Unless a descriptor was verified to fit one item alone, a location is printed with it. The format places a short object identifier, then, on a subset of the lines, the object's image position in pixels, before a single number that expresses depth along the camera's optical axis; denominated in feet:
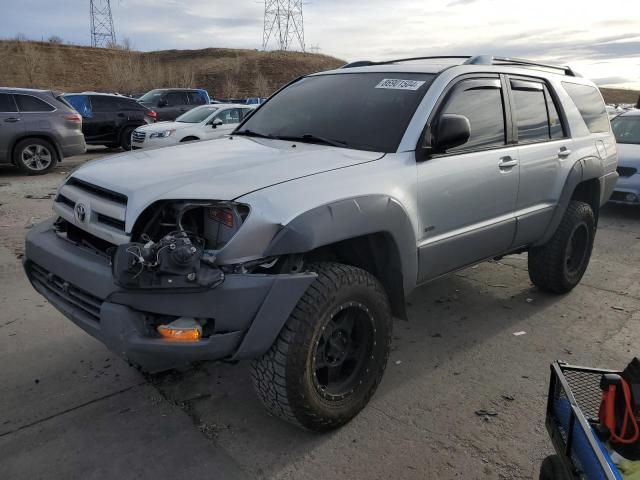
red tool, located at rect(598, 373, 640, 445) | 6.23
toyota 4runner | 7.88
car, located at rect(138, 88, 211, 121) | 57.52
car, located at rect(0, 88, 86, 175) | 34.37
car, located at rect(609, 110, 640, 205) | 27.25
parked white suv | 40.42
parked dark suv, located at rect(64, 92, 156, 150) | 47.19
